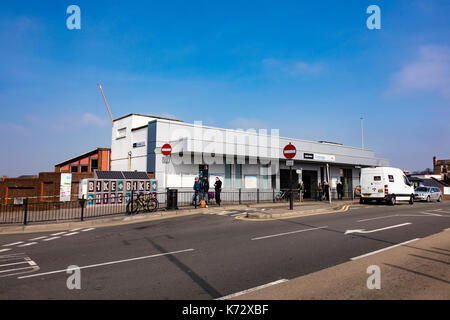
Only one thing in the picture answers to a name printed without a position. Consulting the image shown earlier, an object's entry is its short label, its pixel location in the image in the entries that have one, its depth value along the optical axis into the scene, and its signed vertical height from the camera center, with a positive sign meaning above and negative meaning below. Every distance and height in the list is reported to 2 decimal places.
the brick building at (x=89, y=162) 29.98 +1.80
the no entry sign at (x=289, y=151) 15.34 +1.45
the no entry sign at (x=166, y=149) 18.58 +1.87
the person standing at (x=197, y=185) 18.17 -0.38
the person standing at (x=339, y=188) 27.14 -0.87
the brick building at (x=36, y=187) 19.08 -0.54
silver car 28.30 -1.42
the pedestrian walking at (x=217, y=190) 19.05 -0.72
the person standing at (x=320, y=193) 26.62 -1.27
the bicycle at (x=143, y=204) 16.09 -1.40
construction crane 28.83 +7.79
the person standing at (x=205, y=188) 18.55 -0.57
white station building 22.06 +1.97
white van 21.58 -0.44
